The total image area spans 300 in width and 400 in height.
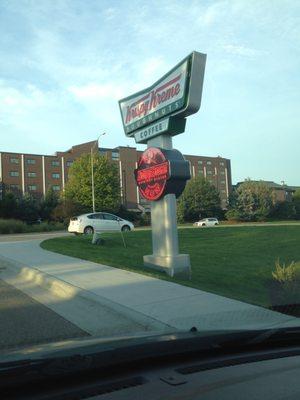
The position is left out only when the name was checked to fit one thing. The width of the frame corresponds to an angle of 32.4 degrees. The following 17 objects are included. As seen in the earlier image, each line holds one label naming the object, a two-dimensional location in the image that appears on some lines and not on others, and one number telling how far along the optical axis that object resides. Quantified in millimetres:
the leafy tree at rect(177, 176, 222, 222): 85500
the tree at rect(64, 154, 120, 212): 65188
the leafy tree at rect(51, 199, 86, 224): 61312
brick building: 96625
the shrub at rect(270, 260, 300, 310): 8609
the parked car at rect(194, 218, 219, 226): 69312
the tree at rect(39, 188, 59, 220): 73875
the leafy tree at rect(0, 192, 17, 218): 66375
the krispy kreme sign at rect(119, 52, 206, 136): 12031
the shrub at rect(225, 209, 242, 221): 79875
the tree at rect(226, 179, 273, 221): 79219
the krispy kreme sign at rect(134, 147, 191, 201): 12533
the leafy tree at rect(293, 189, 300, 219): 89325
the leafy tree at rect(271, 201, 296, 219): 86250
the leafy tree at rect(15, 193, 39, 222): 69250
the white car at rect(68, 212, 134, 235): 30312
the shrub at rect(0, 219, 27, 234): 41659
